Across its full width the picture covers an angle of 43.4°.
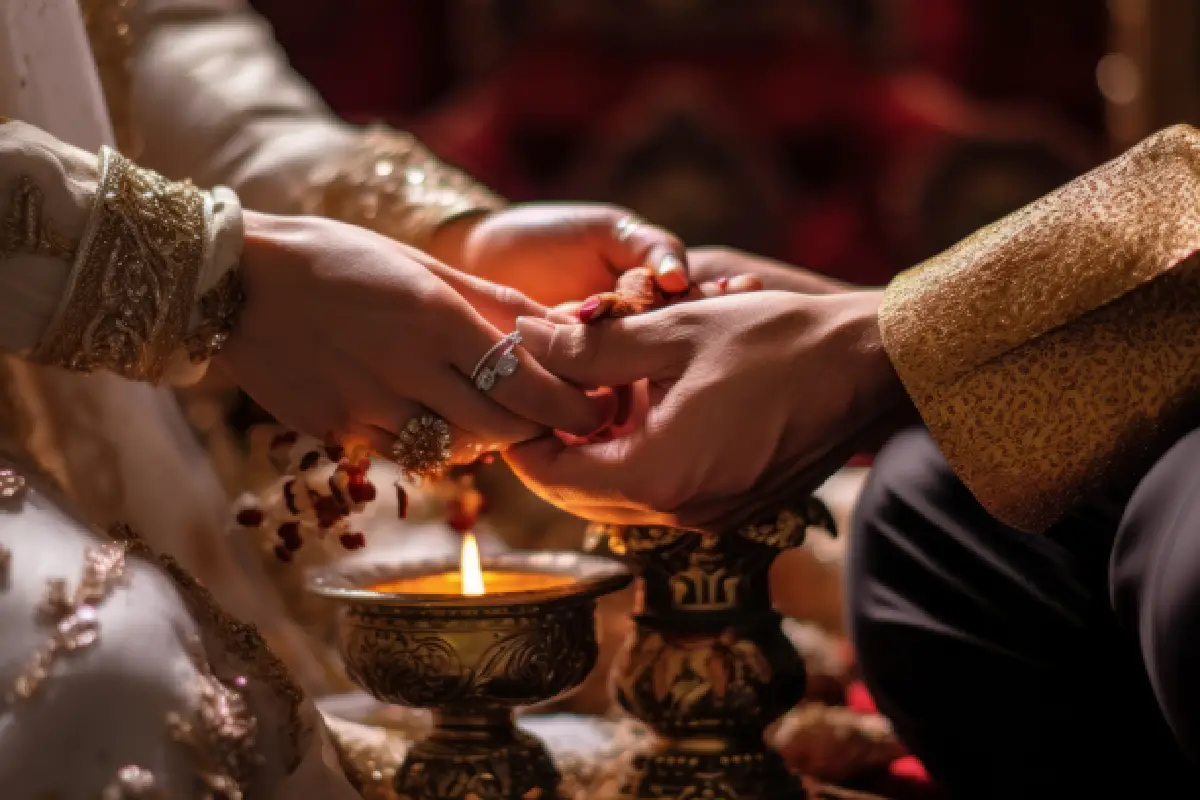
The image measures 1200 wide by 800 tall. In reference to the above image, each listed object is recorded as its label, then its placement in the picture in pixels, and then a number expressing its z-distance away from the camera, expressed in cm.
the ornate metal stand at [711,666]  82
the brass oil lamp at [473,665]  74
